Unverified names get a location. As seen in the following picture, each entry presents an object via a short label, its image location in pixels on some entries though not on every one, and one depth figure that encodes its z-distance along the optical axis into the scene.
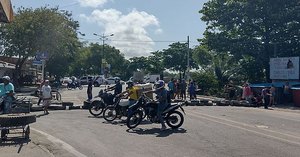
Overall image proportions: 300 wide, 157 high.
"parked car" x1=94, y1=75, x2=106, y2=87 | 38.71
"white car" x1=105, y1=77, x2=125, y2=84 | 42.98
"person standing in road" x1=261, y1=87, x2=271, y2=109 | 17.02
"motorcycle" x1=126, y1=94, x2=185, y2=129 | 9.27
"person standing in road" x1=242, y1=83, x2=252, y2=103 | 18.06
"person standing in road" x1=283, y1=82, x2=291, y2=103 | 19.01
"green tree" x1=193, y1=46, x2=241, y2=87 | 30.03
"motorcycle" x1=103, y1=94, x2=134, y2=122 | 10.73
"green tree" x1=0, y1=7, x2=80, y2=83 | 27.87
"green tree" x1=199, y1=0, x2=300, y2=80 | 25.63
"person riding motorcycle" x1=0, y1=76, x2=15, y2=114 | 8.60
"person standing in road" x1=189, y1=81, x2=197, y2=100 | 19.77
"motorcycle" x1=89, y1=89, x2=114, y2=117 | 11.77
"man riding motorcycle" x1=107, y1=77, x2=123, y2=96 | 12.28
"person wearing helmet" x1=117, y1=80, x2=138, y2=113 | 10.50
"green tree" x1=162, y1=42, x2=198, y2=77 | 60.99
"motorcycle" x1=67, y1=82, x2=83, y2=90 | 32.76
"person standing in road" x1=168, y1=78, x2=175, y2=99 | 18.15
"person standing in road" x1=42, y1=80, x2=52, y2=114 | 12.37
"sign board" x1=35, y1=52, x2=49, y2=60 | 16.51
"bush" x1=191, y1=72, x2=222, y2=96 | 26.31
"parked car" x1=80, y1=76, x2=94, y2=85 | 43.20
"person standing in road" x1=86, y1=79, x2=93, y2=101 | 16.02
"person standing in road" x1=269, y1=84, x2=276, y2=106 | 17.99
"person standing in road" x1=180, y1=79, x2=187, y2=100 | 20.18
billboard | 21.21
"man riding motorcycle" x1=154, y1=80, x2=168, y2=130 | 9.16
